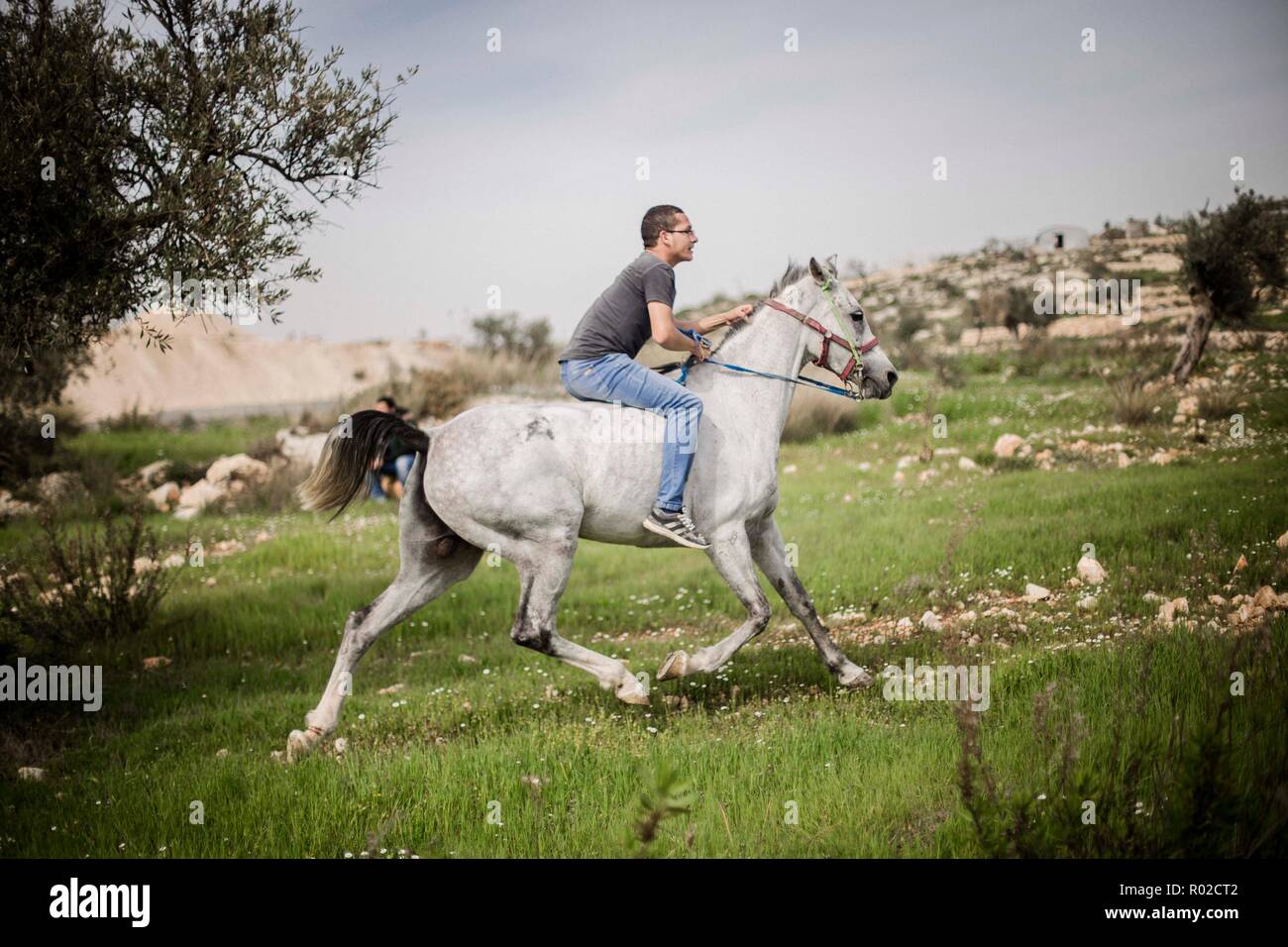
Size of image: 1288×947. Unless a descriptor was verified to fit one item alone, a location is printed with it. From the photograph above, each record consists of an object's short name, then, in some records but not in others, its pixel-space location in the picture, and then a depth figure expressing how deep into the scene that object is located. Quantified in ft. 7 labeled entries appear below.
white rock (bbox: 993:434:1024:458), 53.36
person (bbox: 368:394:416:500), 61.69
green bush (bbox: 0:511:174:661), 32.55
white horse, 23.39
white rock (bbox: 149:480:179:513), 64.20
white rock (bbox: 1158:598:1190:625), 25.80
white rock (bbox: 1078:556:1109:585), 30.73
